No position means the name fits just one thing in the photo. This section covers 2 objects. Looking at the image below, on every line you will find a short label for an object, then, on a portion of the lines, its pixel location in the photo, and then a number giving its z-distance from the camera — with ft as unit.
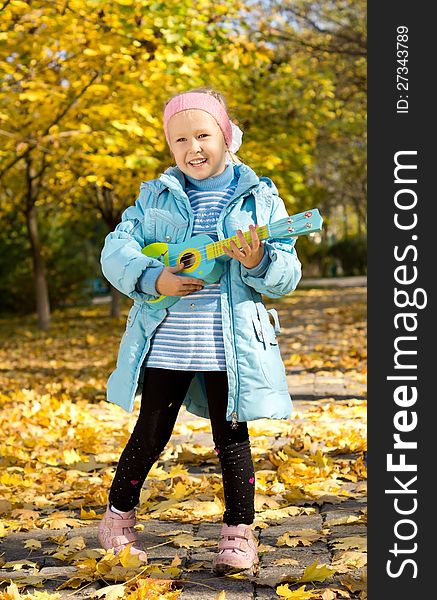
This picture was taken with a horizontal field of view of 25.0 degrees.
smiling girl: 11.19
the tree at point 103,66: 28.71
